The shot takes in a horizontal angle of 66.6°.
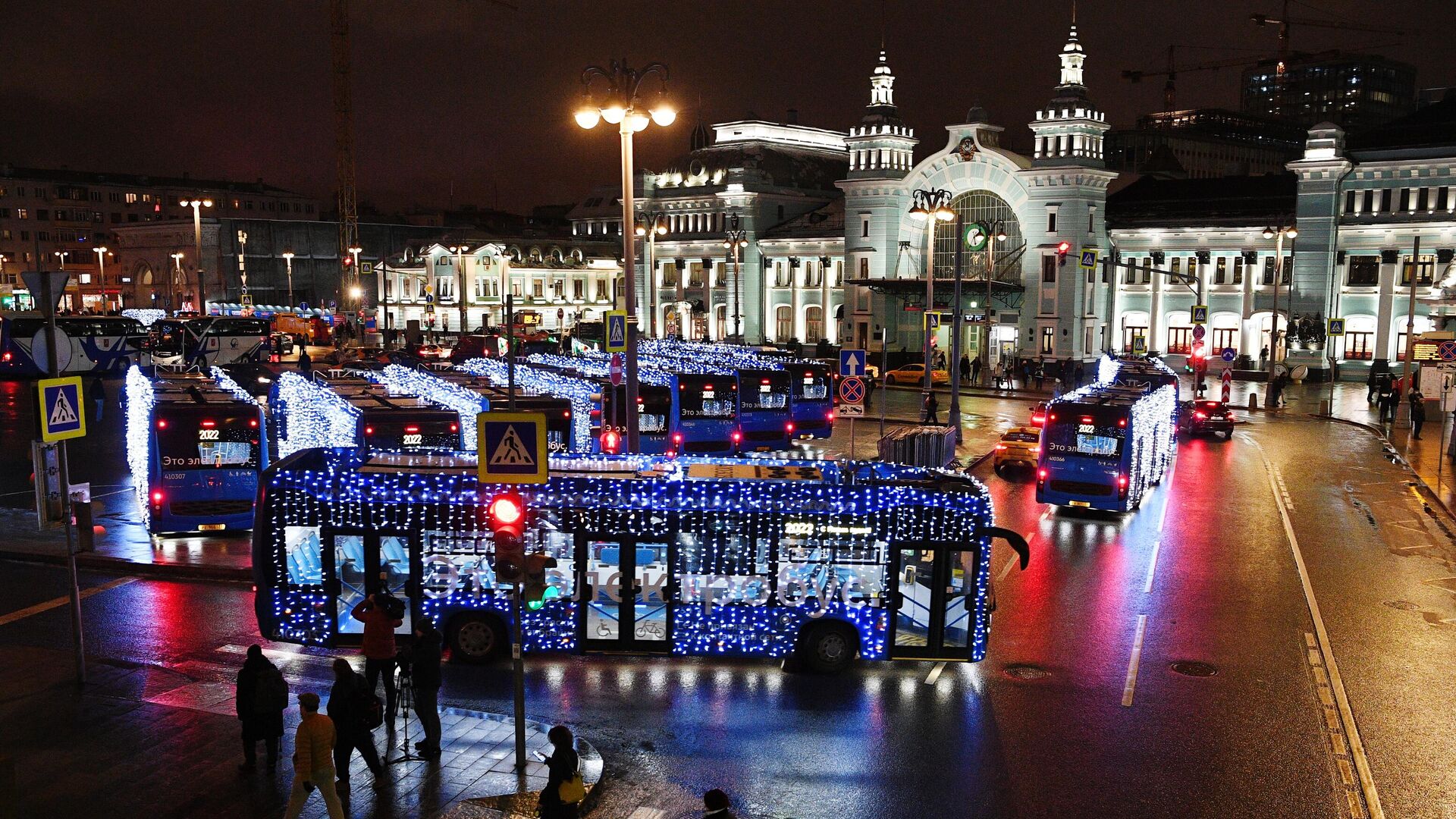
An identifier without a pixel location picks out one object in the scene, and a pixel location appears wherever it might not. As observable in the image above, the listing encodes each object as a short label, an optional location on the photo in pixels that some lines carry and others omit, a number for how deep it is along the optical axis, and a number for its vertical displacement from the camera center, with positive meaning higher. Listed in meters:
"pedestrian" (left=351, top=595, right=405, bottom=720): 12.01 -3.52
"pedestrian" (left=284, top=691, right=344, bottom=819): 9.34 -3.73
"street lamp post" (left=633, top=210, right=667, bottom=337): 86.85 +7.47
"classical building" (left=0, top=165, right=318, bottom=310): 141.75 +14.90
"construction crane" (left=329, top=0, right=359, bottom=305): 113.00 +19.45
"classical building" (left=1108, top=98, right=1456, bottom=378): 63.75 +4.64
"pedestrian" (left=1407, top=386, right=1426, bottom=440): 38.41 -3.01
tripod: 11.22 -4.18
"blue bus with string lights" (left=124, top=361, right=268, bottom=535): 20.33 -2.62
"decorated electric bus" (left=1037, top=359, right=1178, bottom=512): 23.98 -2.80
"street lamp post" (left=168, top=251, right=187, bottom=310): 128.04 +4.83
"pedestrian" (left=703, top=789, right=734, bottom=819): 8.13 -3.53
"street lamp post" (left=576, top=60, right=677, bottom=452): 18.94 +3.57
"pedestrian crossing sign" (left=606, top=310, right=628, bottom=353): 22.44 -0.21
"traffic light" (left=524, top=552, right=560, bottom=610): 11.10 -2.60
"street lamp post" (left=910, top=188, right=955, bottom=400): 35.25 +3.53
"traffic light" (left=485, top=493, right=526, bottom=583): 10.88 -2.12
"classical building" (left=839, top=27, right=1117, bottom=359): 70.56 +6.54
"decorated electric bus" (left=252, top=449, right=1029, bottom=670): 13.77 -3.01
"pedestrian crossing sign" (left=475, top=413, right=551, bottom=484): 11.30 -1.31
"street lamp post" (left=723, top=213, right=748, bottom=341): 68.81 +4.87
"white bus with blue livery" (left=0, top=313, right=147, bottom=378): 53.78 -1.18
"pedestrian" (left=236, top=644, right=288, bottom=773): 10.63 -3.66
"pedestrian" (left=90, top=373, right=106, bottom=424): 41.14 -2.90
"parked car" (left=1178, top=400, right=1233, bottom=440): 38.69 -3.26
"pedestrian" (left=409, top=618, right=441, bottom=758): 11.23 -3.73
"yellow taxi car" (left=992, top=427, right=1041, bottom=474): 30.14 -3.44
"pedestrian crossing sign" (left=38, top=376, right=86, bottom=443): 13.27 -1.10
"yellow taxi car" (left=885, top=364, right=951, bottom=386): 60.88 -2.89
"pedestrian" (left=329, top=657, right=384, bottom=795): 10.45 -3.69
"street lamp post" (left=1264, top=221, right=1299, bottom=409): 50.32 +2.97
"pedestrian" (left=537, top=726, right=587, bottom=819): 8.95 -3.73
